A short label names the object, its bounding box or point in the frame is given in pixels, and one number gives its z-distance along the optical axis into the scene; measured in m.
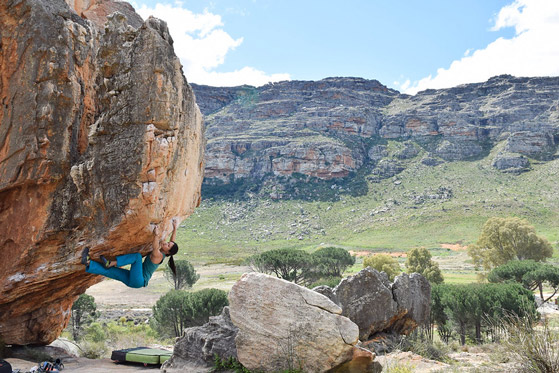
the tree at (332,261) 39.75
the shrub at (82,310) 26.46
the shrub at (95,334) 19.28
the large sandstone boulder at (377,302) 12.14
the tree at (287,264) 38.28
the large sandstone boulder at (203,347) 7.88
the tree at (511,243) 39.44
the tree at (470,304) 20.23
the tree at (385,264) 33.92
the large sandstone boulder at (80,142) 7.21
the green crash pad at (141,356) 9.14
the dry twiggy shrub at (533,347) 5.22
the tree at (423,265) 35.34
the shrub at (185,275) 41.58
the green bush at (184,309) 22.55
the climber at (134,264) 7.26
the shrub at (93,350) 10.77
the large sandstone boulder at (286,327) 6.73
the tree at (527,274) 28.77
